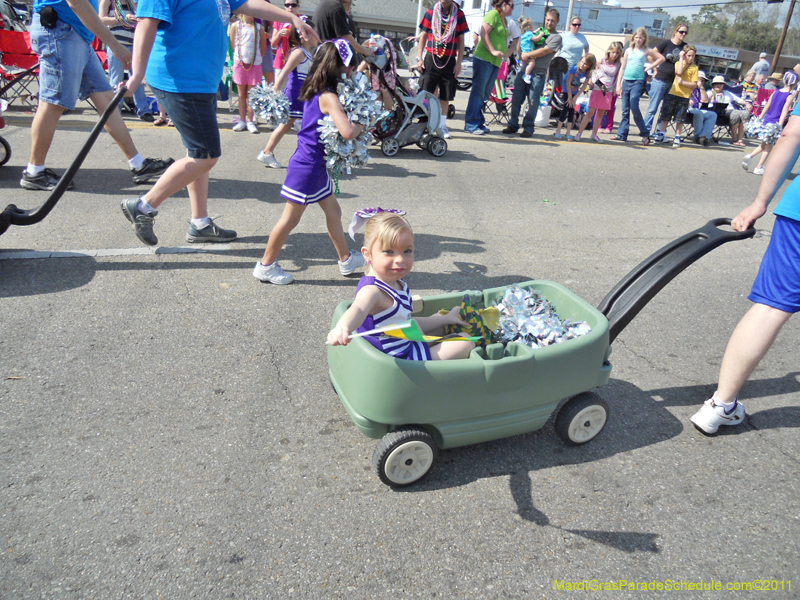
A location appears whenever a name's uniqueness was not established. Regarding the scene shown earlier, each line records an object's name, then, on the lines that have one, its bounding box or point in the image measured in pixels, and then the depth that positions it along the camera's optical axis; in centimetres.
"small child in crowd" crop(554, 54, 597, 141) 1106
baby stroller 748
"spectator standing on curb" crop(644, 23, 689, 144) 1045
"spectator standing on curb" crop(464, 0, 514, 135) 931
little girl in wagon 243
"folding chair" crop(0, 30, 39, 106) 749
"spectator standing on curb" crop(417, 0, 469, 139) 883
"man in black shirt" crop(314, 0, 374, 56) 567
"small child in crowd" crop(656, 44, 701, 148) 1045
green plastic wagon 222
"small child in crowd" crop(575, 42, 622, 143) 1049
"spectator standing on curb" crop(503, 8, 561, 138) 977
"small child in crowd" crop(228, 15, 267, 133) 833
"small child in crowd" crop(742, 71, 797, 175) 914
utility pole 3296
